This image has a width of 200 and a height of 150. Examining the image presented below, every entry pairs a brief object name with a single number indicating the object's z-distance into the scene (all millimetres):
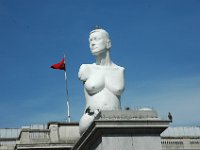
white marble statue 19250
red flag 39259
